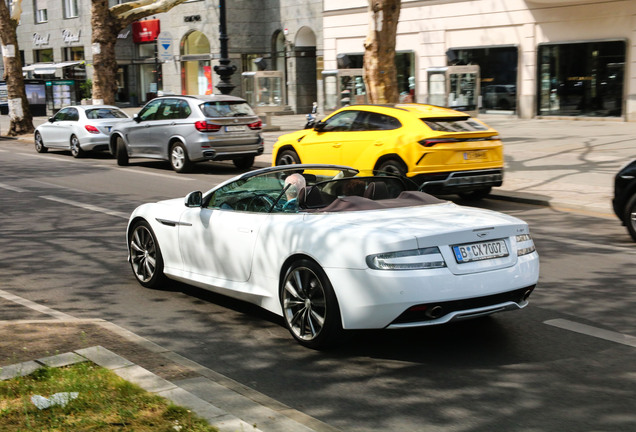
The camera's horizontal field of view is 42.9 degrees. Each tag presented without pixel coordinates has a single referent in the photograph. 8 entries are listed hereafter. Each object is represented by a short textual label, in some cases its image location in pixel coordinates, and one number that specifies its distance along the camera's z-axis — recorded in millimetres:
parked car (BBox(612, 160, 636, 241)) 9555
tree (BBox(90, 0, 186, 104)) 27859
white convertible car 5281
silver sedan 22047
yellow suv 12195
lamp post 25266
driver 6324
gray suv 17516
